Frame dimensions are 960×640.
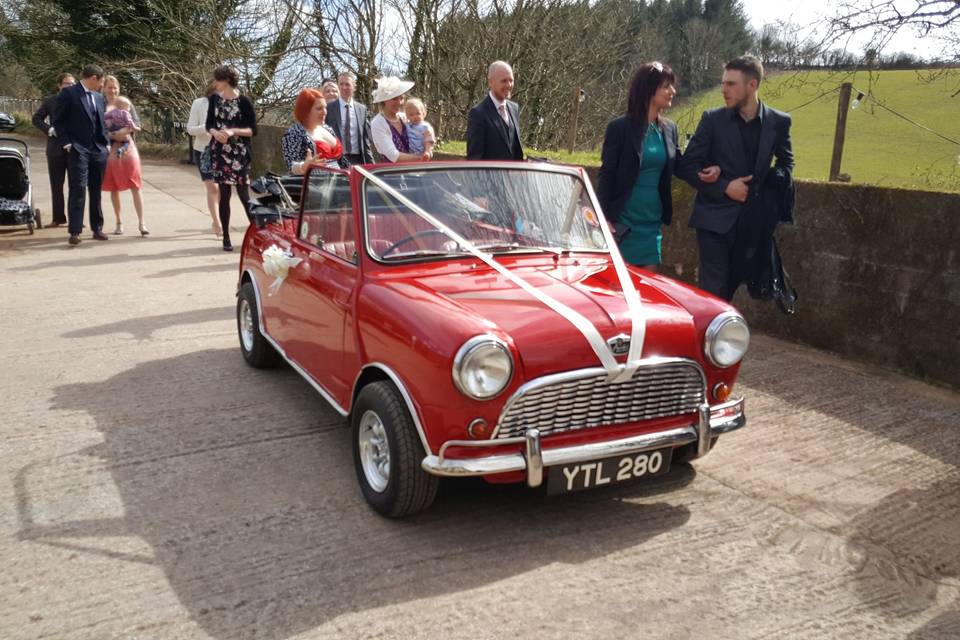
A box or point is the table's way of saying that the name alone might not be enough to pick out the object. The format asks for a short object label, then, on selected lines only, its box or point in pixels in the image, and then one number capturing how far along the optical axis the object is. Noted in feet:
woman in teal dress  16.63
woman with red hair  23.36
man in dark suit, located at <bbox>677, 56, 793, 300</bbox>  16.61
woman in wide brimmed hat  22.82
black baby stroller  33.83
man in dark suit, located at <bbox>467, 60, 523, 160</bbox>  19.69
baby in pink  34.77
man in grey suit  27.55
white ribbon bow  15.65
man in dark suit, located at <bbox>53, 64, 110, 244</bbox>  31.91
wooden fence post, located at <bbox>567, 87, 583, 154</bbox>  39.93
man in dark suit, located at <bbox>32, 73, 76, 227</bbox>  34.22
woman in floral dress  30.78
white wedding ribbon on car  10.96
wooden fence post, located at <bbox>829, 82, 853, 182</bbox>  22.81
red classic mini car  10.60
